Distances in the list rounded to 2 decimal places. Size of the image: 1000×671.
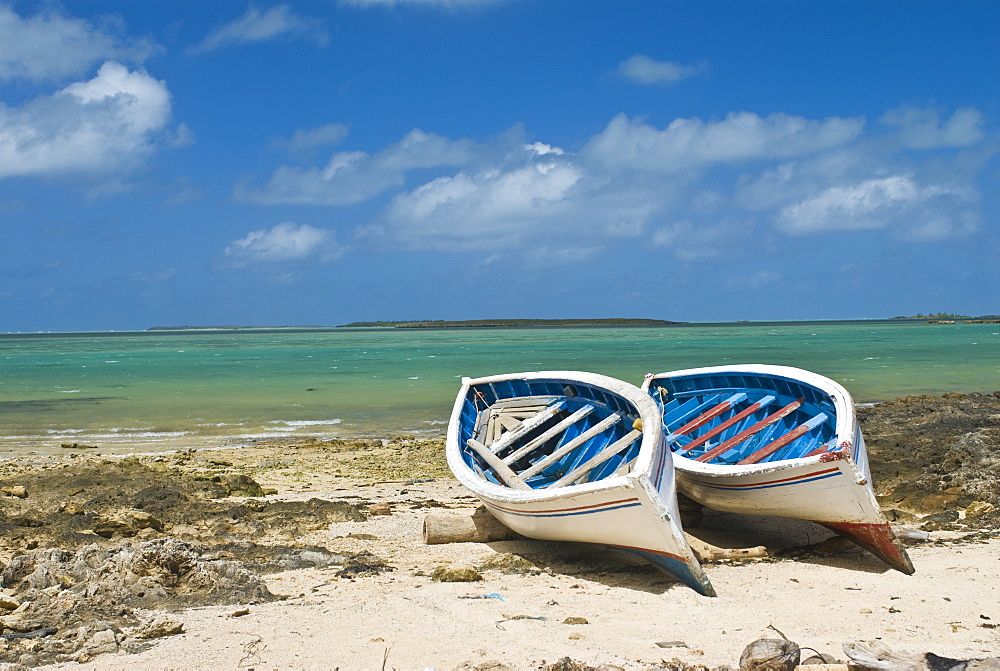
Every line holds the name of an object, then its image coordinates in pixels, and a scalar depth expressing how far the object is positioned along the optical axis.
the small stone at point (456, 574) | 6.37
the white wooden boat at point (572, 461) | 5.93
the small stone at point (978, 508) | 8.16
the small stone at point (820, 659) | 4.38
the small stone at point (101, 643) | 4.71
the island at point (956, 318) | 151.07
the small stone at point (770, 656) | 4.28
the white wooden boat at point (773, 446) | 6.59
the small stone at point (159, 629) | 4.95
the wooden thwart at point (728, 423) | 9.19
